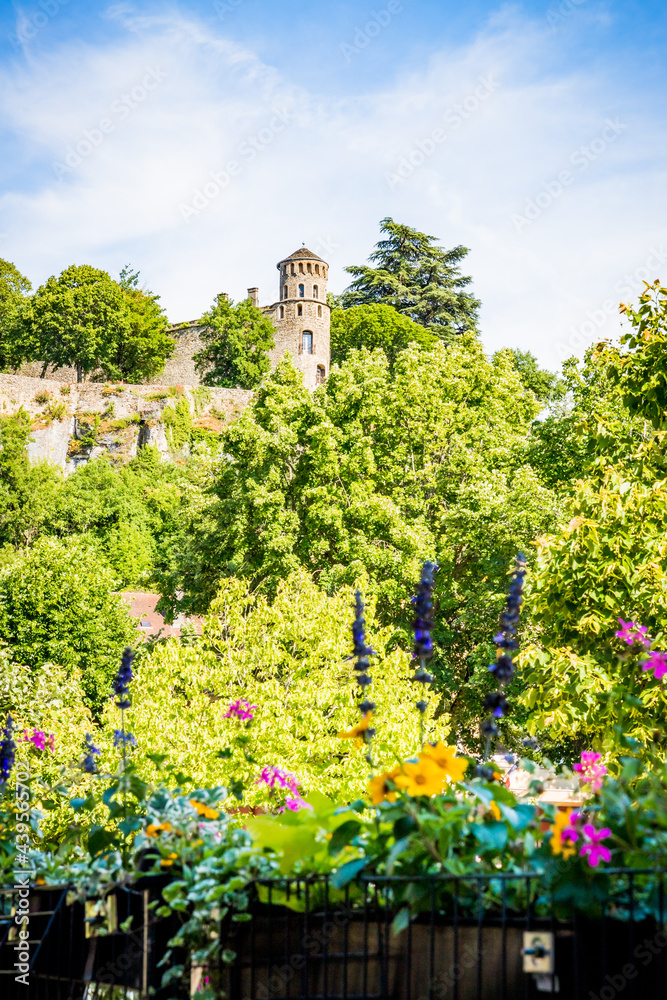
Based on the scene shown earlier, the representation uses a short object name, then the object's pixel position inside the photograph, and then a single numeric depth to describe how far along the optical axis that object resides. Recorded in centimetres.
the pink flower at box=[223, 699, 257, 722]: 1042
